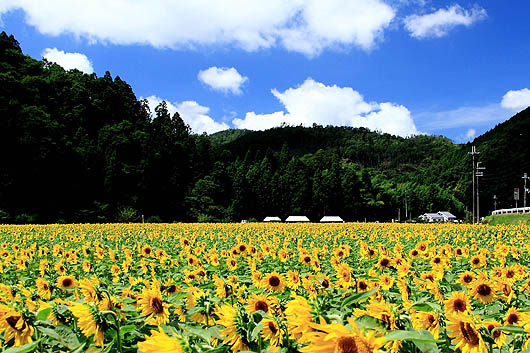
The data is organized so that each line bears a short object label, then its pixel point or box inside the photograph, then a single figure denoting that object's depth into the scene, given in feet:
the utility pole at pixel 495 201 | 289.53
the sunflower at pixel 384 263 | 13.14
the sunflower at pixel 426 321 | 5.44
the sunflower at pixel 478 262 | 15.05
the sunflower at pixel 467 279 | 10.24
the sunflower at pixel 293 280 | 10.16
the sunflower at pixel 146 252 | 17.66
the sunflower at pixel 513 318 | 6.30
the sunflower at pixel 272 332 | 4.67
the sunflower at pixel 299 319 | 4.28
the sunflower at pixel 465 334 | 4.47
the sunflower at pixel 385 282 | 9.65
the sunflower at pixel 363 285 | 9.19
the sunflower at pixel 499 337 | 5.17
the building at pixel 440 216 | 330.34
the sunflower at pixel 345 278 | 10.21
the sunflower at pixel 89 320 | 5.12
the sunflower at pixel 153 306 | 6.43
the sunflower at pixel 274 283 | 9.11
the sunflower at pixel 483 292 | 8.89
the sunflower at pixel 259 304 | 5.91
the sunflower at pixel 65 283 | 9.65
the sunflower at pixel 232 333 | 4.48
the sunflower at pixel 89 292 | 6.62
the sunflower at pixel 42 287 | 9.86
